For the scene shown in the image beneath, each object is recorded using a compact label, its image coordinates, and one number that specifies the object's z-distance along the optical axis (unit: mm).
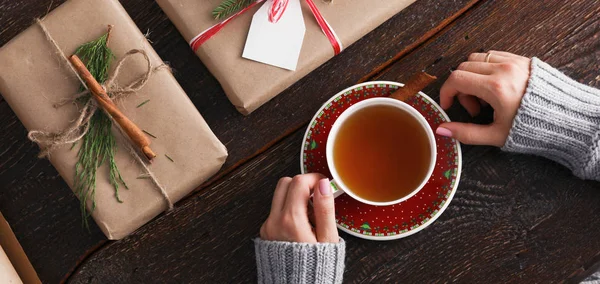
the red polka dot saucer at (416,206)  971
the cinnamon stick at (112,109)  917
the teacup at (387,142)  924
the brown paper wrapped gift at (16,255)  1012
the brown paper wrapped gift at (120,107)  945
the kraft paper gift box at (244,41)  971
